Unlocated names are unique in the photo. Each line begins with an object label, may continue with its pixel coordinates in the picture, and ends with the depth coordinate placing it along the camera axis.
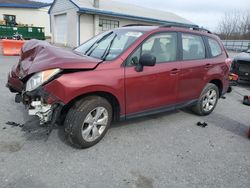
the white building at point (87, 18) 14.86
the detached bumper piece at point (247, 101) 3.64
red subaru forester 2.55
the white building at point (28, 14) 25.06
